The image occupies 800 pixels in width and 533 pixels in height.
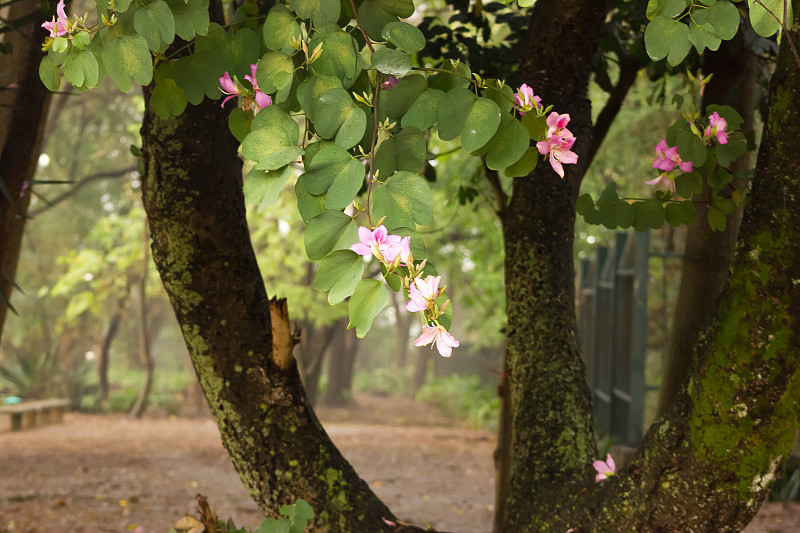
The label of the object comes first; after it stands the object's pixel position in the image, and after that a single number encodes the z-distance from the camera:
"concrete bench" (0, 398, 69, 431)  11.36
